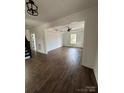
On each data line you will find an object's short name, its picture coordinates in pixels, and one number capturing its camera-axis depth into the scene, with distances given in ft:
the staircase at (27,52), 13.24
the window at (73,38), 24.66
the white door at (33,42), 18.22
